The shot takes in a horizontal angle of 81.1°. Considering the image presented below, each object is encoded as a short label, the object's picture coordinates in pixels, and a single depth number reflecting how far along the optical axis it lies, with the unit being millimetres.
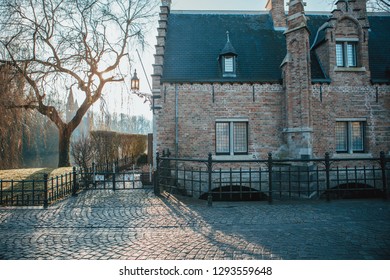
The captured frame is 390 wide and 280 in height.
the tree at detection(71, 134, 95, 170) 10728
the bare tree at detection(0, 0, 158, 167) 11641
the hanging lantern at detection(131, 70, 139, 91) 11820
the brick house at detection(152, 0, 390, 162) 10203
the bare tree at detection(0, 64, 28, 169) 9820
